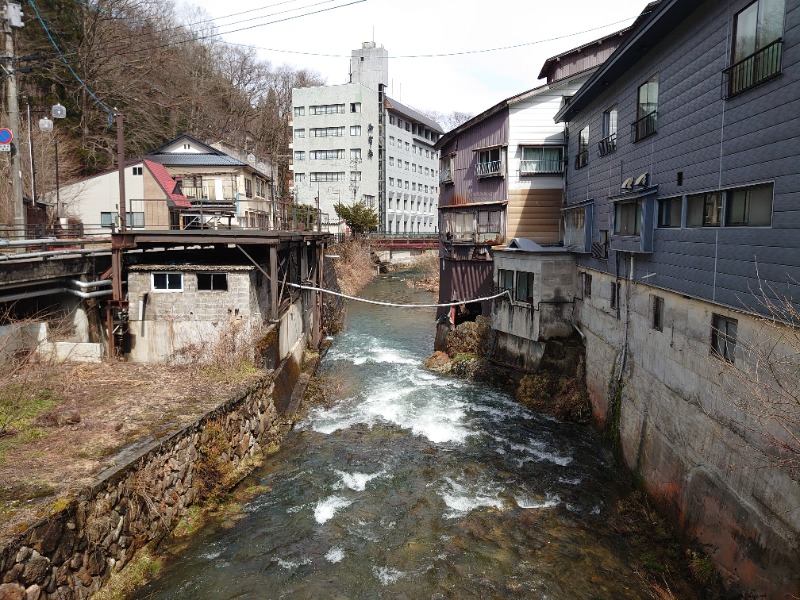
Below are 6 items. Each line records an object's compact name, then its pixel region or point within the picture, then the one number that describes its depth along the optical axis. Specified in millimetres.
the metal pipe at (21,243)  12791
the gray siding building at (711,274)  7344
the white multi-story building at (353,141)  63406
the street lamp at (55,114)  20309
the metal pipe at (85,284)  15211
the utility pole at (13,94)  16562
